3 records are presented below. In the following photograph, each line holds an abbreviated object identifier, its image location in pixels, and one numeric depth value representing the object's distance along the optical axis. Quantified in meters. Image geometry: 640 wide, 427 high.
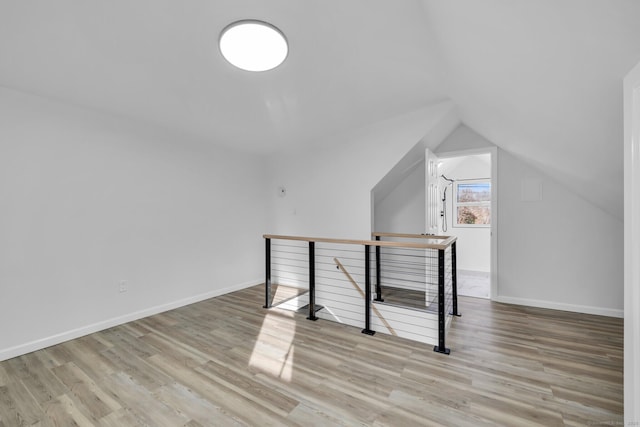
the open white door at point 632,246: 1.02
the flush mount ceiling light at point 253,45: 1.89
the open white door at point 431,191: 3.29
